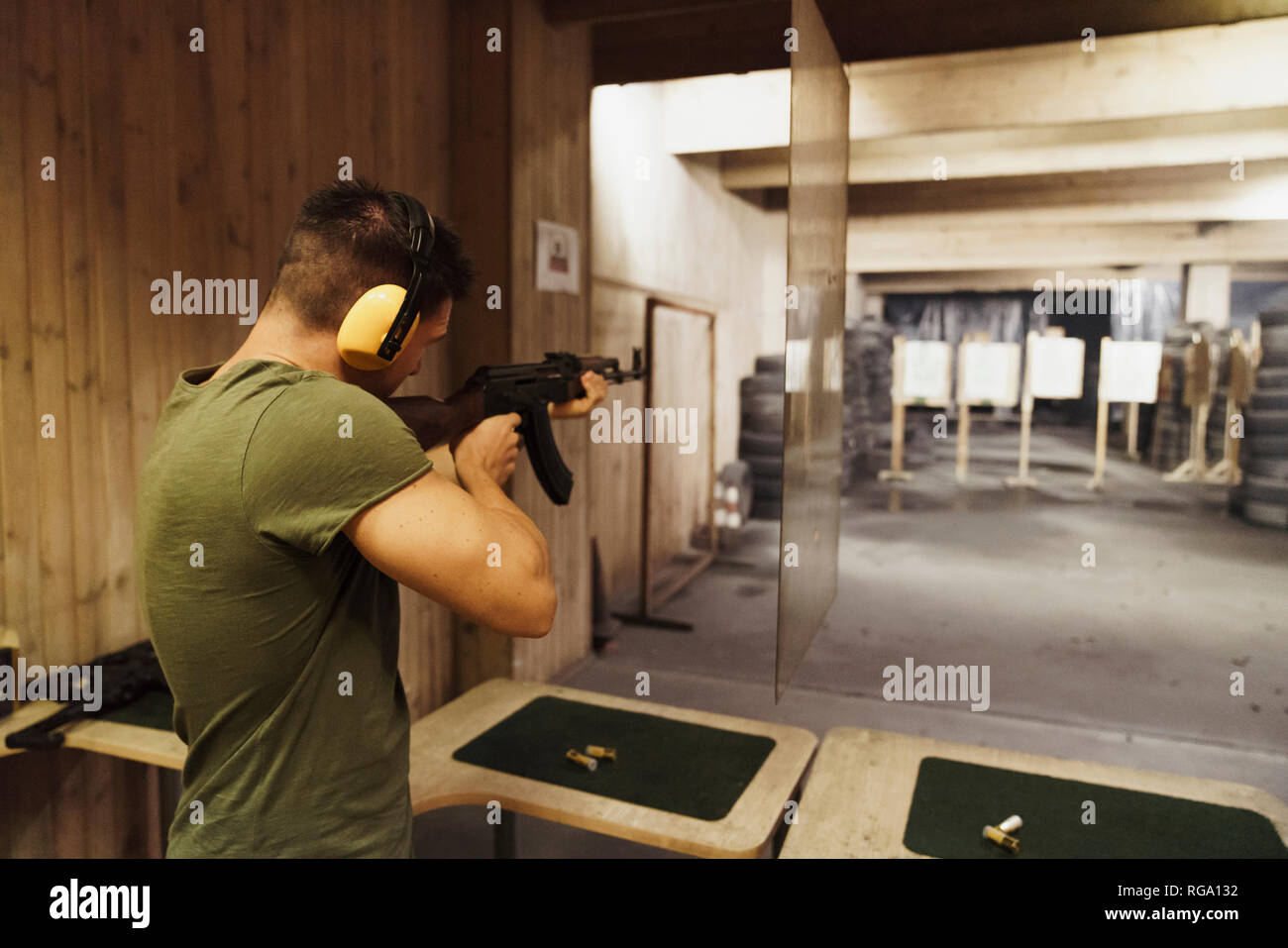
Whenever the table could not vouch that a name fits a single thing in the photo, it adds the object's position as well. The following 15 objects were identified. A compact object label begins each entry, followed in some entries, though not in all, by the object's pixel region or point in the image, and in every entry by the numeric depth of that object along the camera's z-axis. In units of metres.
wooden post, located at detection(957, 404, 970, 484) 9.55
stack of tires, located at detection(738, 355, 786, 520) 6.99
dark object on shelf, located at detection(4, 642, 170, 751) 1.78
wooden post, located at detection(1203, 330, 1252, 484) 8.53
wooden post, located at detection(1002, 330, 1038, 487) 9.24
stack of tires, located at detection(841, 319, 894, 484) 8.82
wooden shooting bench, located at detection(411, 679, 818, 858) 1.56
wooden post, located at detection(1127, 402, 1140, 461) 12.55
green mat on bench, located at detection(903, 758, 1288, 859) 1.47
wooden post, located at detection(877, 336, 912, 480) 9.20
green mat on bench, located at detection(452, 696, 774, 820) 1.67
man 0.95
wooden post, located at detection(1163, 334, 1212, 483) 9.32
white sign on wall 3.37
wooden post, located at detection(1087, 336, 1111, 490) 9.37
